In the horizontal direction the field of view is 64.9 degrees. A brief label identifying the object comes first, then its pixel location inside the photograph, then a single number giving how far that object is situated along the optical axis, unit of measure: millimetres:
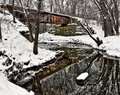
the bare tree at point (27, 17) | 9690
